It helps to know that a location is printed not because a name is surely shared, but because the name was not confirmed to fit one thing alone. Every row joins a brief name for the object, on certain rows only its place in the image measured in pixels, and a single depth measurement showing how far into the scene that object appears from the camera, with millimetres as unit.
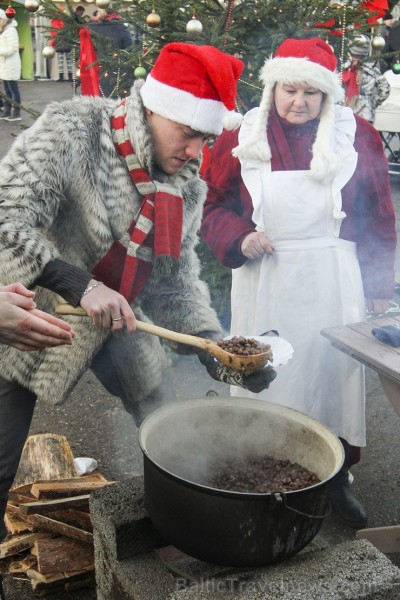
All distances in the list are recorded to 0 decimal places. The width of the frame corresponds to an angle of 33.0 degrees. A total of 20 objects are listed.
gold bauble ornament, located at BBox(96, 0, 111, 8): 4778
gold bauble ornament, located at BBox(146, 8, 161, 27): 4535
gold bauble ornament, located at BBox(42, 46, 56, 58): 5540
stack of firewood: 3109
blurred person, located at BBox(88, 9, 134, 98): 5227
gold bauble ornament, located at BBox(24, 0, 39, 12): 4859
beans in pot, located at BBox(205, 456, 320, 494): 2586
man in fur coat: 2586
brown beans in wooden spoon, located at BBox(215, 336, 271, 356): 2660
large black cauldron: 2209
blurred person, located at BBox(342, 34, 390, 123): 7195
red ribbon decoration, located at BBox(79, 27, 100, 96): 5109
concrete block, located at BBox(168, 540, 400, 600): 2240
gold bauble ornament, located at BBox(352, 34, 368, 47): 5089
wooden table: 2850
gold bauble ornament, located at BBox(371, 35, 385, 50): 5348
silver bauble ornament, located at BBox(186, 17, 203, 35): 4410
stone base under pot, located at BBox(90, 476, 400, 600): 2266
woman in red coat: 3492
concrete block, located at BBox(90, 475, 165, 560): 2574
